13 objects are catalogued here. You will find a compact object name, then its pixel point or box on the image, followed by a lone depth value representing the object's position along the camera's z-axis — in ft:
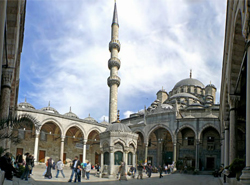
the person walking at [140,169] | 52.29
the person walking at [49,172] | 44.82
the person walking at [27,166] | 33.55
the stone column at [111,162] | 51.62
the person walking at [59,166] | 46.96
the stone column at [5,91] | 31.91
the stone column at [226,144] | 45.84
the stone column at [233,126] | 36.37
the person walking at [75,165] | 39.77
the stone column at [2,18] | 13.92
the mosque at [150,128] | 34.65
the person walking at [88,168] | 48.54
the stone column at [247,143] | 19.57
